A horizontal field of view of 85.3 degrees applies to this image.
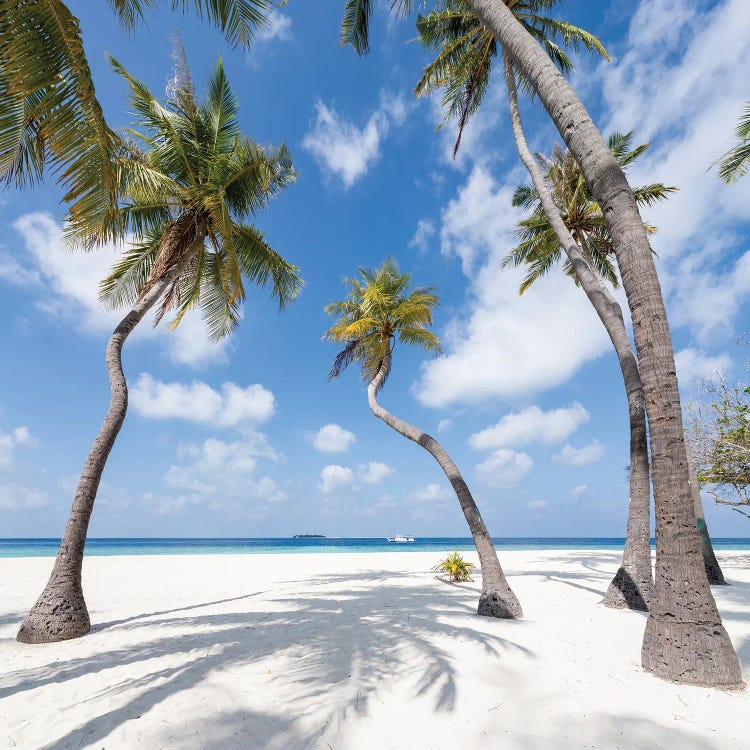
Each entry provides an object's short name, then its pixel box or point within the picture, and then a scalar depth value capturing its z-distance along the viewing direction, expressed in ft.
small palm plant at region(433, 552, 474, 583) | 34.35
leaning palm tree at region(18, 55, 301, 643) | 25.95
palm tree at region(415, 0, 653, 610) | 22.54
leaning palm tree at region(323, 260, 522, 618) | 36.68
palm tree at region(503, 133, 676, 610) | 22.40
